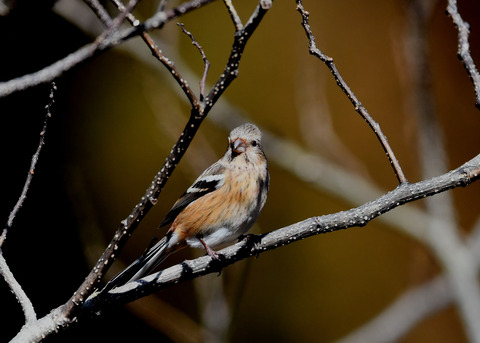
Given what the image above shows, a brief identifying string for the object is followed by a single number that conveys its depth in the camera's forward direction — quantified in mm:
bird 8000
